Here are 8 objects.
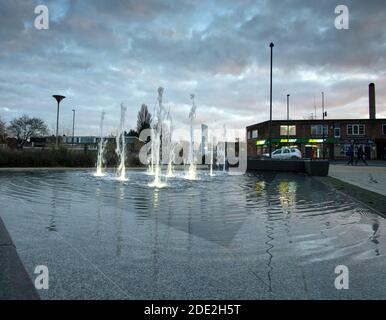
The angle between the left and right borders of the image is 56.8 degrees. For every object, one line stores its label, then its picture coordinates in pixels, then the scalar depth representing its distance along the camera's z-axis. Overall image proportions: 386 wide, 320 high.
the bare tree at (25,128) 83.35
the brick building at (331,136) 56.59
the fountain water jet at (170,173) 19.37
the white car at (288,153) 38.81
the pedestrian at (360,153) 33.28
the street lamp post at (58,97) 29.76
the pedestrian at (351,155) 33.92
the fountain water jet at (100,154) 28.15
